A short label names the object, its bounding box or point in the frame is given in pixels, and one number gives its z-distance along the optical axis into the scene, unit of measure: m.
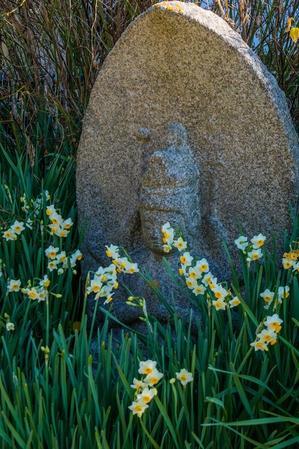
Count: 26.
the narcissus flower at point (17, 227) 2.65
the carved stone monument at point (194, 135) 2.41
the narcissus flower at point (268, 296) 2.09
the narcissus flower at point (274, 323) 1.90
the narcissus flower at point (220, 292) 2.06
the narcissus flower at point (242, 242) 2.27
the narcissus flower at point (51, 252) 2.53
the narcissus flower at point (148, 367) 1.80
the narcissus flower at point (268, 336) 1.91
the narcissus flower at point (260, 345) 1.91
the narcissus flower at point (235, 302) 2.08
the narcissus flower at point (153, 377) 1.80
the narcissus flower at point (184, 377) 1.87
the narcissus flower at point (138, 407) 1.78
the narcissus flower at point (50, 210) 2.67
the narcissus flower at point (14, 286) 2.39
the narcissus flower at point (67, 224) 2.67
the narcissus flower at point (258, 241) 2.22
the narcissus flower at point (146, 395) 1.78
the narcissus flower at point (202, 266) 2.17
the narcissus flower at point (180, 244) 2.24
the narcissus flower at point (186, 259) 2.16
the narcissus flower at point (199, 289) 2.14
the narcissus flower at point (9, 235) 2.62
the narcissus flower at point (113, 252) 2.23
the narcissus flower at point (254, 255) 2.18
